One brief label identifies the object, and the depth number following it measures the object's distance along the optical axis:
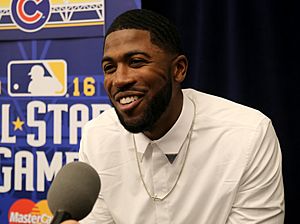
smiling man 2.10
